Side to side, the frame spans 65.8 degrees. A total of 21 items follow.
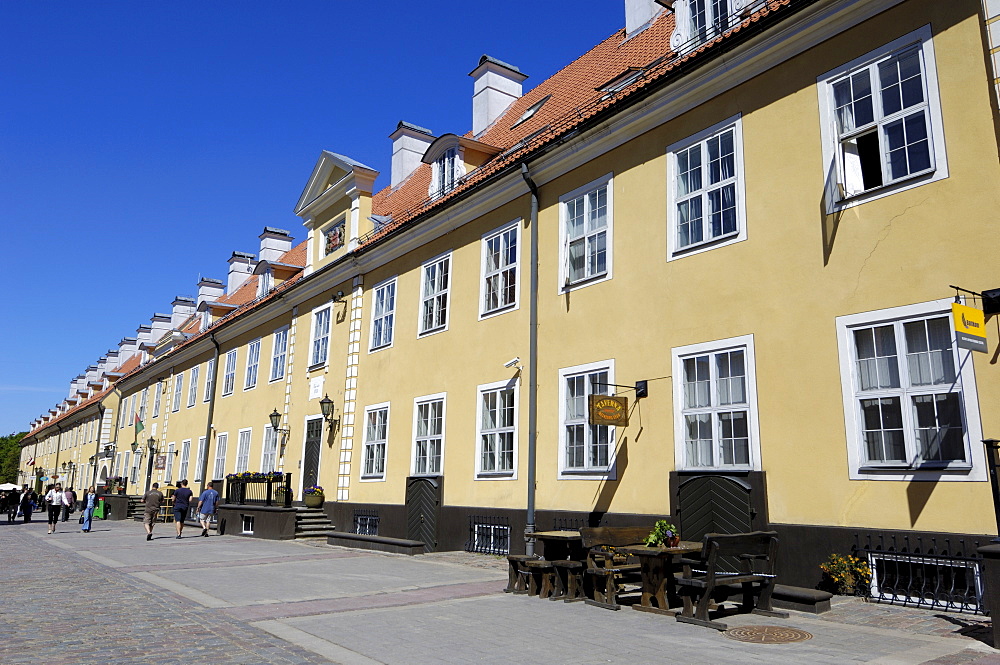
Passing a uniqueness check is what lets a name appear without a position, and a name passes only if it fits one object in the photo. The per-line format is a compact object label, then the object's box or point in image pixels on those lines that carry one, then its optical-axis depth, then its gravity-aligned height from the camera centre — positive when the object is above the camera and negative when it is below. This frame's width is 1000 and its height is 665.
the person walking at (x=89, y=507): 26.40 -0.50
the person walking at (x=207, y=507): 24.04 -0.42
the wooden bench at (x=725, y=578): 8.20 -0.85
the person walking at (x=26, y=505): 36.12 -0.64
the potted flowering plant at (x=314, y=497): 22.64 -0.07
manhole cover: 7.58 -1.33
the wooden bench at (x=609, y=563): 9.53 -0.85
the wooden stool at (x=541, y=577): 10.27 -1.06
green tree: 103.50 +3.90
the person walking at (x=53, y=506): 27.05 -0.49
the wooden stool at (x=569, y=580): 10.08 -1.07
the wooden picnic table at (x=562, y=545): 10.54 -0.66
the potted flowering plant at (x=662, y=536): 9.23 -0.46
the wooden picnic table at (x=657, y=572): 8.89 -0.85
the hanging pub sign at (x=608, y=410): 12.44 +1.41
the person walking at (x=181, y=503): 23.59 -0.30
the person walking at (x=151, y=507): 22.24 -0.42
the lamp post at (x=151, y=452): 39.41 +2.04
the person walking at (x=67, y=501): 33.36 -0.39
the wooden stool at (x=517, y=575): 10.76 -1.08
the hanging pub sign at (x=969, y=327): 8.14 +1.83
